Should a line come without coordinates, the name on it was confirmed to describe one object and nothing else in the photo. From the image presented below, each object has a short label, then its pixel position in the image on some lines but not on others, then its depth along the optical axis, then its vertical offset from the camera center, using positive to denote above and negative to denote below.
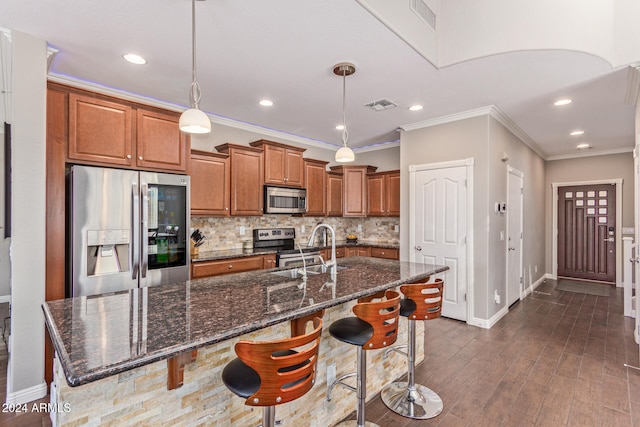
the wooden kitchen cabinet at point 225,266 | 3.46 -0.61
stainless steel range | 4.28 -0.48
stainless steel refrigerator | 2.54 -0.14
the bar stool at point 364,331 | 1.79 -0.69
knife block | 3.82 -0.43
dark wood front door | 6.18 -0.35
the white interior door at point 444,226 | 4.02 -0.15
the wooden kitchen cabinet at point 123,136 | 2.66 +0.71
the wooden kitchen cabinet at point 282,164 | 4.46 +0.74
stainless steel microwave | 4.45 +0.21
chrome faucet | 2.21 -0.41
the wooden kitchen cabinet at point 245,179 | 4.14 +0.47
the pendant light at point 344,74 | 2.73 +1.26
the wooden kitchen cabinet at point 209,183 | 3.79 +0.38
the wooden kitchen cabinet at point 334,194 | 5.41 +0.35
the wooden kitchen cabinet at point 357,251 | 5.29 -0.61
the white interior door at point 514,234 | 4.54 -0.29
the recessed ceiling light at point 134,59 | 2.60 +1.29
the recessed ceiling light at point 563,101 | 3.55 +1.28
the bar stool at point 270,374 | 1.21 -0.66
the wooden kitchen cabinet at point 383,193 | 5.27 +0.35
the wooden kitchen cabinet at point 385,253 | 4.99 -0.62
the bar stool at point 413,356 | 2.21 -1.05
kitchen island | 1.09 -0.45
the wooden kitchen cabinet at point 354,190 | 5.60 +0.43
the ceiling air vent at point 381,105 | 3.58 +1.27
